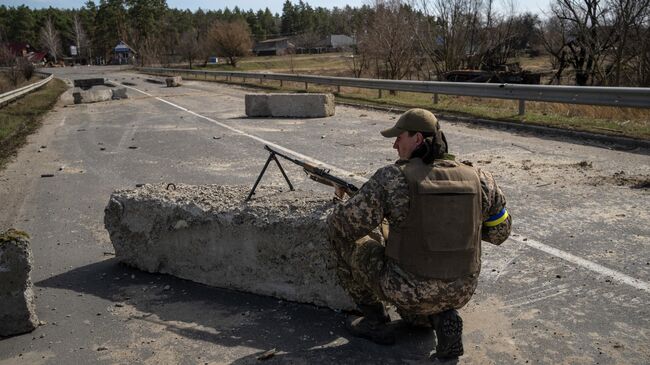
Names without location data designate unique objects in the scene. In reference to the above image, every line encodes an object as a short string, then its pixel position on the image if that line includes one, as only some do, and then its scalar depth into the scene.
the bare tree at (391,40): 25.27
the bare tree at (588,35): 20.38
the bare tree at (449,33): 25.78
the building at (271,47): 126.22
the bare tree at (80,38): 116.49
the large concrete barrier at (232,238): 3.78
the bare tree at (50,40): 109.31
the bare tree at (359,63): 27.89
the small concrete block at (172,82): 31.19
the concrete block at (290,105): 14.27
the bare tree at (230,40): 78.31
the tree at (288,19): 165.62
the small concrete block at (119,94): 23.14
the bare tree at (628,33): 18.36
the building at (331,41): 120.95
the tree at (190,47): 79.06
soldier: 2.85
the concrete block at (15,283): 3.47
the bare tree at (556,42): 24.22
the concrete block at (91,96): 21.31
